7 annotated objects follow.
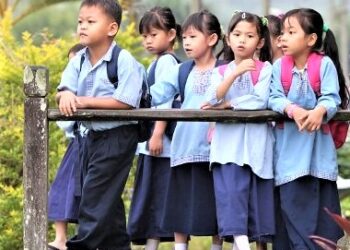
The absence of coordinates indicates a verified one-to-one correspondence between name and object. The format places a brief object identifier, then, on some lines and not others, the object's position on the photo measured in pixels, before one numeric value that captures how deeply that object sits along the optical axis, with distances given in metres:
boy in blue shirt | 11.37
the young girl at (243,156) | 11.47
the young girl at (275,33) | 12.63
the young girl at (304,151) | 11.46
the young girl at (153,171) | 12.78
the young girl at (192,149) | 12.04
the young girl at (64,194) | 12.65
